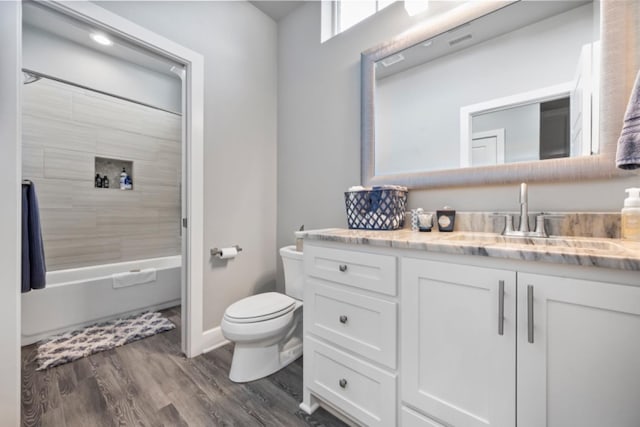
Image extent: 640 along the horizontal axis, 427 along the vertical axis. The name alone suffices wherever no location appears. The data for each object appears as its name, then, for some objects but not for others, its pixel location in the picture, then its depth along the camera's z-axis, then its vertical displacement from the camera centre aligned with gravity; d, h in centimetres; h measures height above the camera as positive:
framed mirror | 103 +55
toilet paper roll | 190 -30
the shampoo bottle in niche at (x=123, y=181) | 279 +32
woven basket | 140 +2
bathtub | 191 -72
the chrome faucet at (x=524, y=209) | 106 +1
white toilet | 147 -66
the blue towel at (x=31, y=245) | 132 -17
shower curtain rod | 222 +117
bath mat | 172 -94
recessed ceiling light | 229 +151
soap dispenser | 89 -1
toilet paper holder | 188 -28
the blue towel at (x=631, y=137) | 81 +24
